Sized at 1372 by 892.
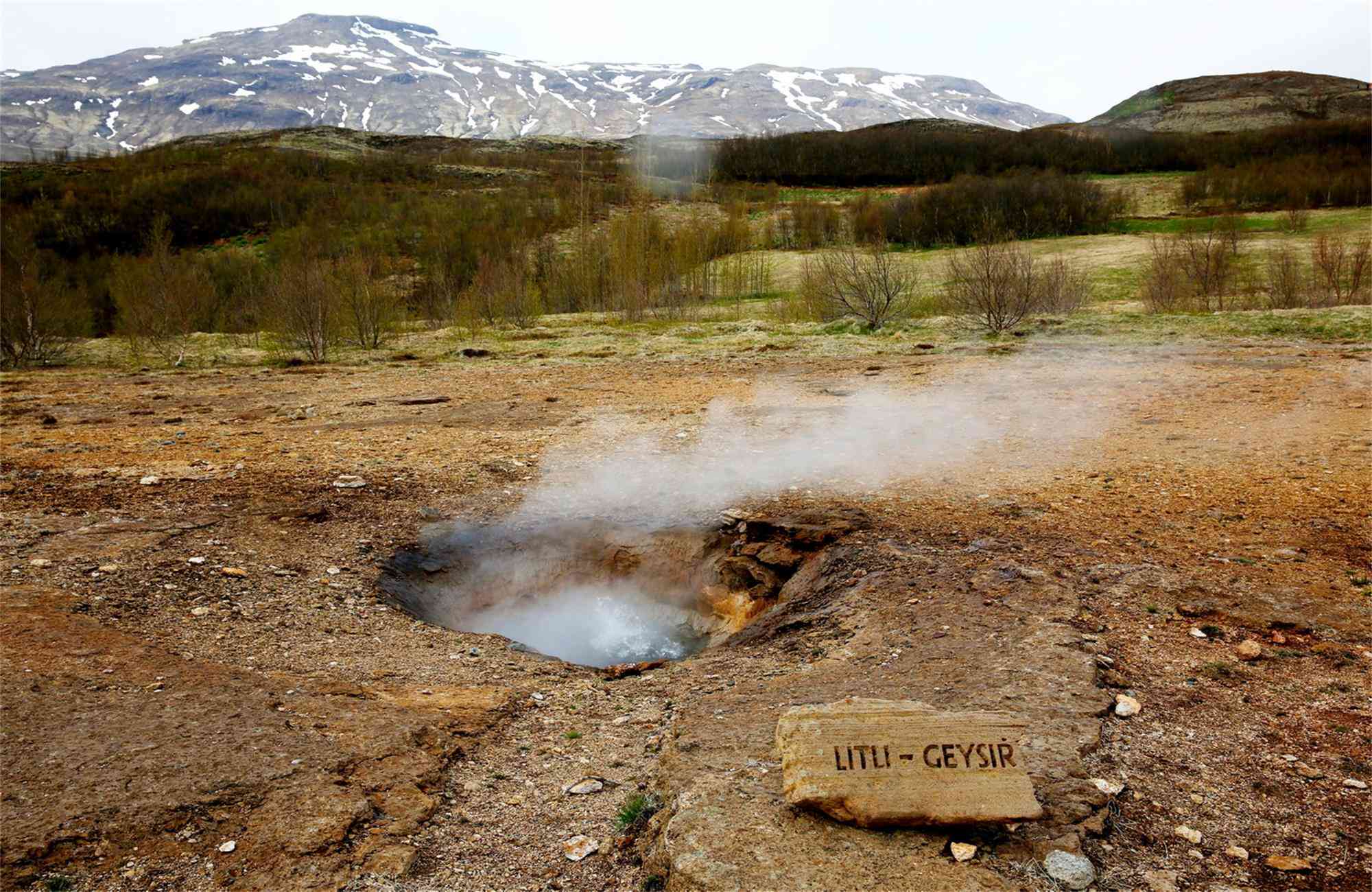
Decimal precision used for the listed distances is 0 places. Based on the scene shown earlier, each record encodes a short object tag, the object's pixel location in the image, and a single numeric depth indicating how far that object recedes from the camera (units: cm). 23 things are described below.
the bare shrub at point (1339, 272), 1883
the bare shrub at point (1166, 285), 2053
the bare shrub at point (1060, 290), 1897
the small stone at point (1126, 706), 328
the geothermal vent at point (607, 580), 547
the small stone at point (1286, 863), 241
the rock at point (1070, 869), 236
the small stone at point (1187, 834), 254
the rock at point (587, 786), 302
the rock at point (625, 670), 425
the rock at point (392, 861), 255
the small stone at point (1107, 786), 277
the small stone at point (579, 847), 266
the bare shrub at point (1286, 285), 1927
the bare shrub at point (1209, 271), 2038
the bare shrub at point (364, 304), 1880
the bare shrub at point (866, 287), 1833
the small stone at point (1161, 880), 236
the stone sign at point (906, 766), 251
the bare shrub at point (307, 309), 1698
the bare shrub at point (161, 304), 1967
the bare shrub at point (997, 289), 1608
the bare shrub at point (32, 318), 1675
